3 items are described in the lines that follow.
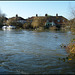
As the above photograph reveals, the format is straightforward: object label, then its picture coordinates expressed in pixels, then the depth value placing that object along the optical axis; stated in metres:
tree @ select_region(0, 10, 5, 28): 68.85
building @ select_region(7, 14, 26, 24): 73.82
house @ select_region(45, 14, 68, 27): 58.94
